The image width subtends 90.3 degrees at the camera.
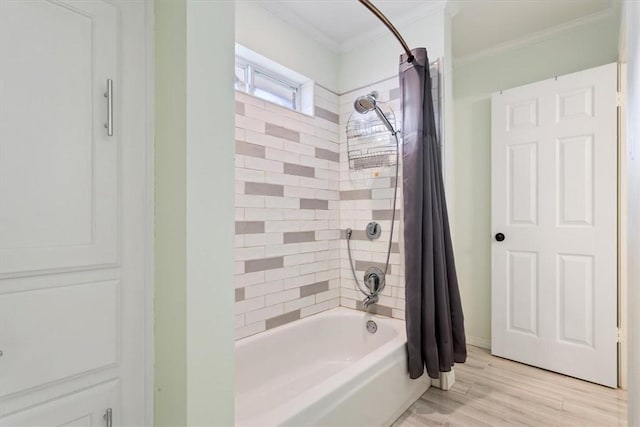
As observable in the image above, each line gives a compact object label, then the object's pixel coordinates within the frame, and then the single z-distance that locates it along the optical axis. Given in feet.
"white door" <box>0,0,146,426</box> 2.58
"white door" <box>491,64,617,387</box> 6.86
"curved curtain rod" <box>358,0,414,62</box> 5.26
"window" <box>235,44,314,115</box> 6.68
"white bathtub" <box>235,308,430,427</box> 4.27
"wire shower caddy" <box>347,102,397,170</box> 7.66
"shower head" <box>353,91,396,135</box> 6.71
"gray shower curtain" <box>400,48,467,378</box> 6.00
